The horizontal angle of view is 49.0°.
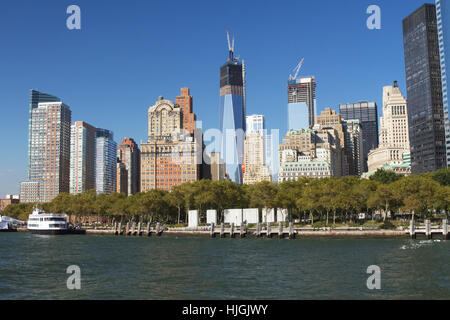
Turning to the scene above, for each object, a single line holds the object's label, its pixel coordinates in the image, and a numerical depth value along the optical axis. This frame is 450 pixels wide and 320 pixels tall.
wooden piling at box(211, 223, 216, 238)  126.05
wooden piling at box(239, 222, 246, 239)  120.25
